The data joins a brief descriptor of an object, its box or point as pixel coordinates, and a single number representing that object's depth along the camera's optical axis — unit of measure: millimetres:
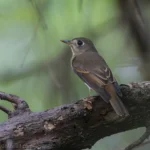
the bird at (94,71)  4487
